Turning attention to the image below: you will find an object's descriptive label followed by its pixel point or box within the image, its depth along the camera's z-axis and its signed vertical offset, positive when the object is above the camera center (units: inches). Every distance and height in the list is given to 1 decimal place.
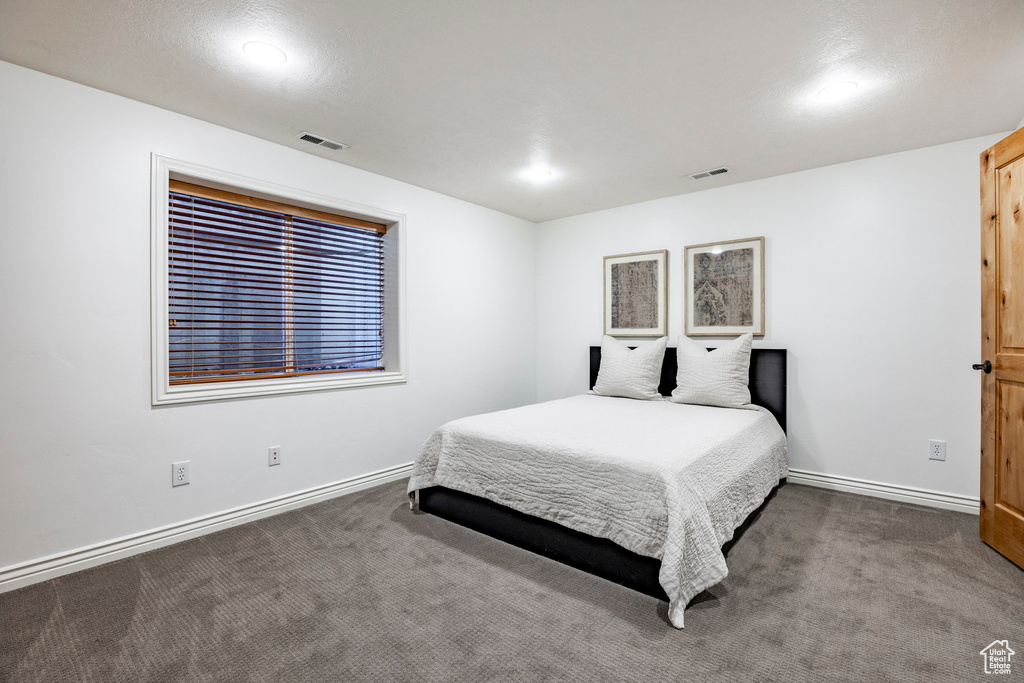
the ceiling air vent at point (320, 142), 111.5 +48.5
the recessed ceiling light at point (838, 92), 88.1 +47.9
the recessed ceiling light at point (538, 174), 134.0 +48.9
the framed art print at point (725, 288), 143.0 +17.0
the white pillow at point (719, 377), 132.7 -10.2
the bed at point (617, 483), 74.5 -27.1
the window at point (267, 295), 105.8 +12.1
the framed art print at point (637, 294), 161.3 +16.8
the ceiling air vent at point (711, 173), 133.3 +48.7
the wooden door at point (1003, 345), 85.2 -0.5
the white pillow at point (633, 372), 148.0 -9.7
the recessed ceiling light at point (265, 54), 77.0 +48.0
